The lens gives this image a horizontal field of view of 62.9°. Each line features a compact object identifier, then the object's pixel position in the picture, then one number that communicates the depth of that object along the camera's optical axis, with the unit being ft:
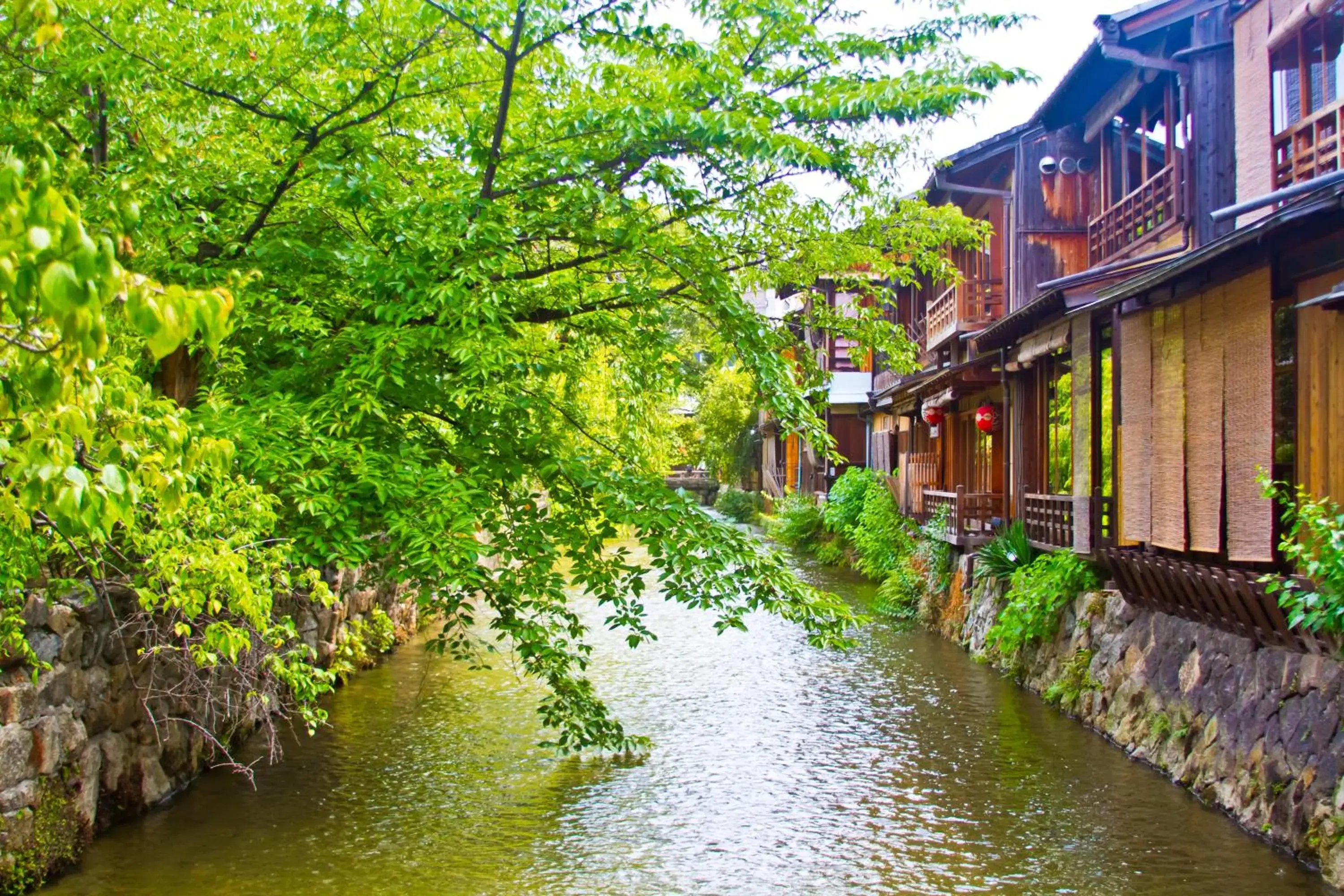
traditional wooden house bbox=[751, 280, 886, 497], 114.01
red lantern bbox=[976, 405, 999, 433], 62.34
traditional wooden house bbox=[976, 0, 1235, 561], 42.09
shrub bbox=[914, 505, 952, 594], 62.39
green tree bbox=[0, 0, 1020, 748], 26.18
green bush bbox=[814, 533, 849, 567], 92.12
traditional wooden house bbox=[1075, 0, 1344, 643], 28.02
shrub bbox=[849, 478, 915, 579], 73.05
